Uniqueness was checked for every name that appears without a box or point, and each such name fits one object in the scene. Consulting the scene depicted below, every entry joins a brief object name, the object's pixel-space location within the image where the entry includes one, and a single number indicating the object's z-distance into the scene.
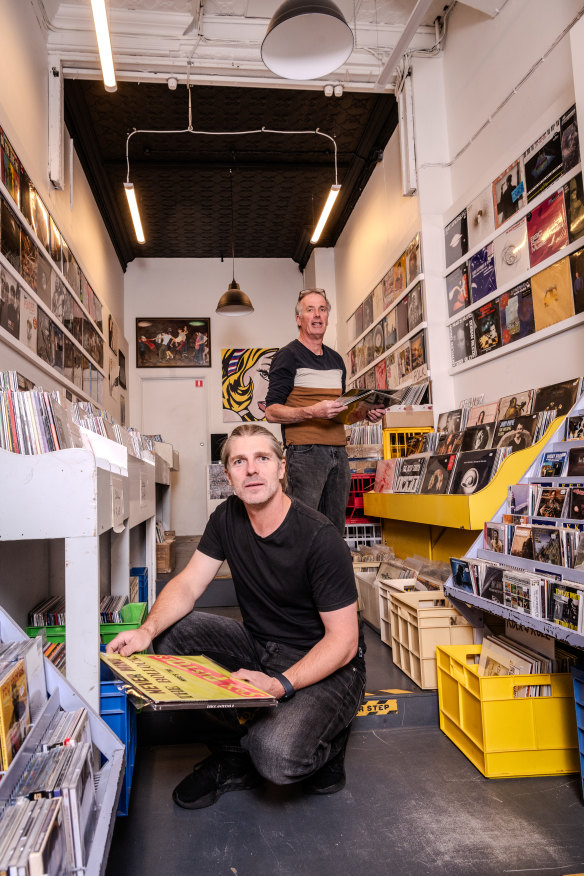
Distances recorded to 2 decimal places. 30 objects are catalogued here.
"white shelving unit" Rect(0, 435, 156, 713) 1.36
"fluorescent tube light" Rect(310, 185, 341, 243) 5.14
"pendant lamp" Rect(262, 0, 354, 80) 2.60
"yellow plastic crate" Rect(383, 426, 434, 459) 4.11
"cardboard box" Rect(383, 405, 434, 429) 4.04
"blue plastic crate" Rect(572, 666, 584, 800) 1.67
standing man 2.69
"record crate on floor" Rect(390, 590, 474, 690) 2.30
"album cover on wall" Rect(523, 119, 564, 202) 2.82
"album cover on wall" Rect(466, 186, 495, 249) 3.49
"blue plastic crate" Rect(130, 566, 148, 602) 3.39
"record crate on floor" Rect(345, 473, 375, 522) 4.32
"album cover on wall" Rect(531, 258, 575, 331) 2.75
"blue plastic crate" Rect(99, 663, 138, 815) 1.53
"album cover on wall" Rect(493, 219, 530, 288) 3.13
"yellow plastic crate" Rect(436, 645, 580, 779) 1.80
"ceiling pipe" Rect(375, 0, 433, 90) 3.18
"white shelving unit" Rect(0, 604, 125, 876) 0.99
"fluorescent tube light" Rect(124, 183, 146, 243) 4.98
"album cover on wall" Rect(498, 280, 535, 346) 3.10
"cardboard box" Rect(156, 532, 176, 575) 4.81
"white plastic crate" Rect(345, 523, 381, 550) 4.43
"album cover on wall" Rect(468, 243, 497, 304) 3.47
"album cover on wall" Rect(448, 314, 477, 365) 3.75
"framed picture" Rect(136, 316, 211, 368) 8.09
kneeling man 1.62
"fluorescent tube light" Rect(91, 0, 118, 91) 2.93
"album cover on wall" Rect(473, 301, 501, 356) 3.43
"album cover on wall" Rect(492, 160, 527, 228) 3.16
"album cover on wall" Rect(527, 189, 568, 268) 2.79
